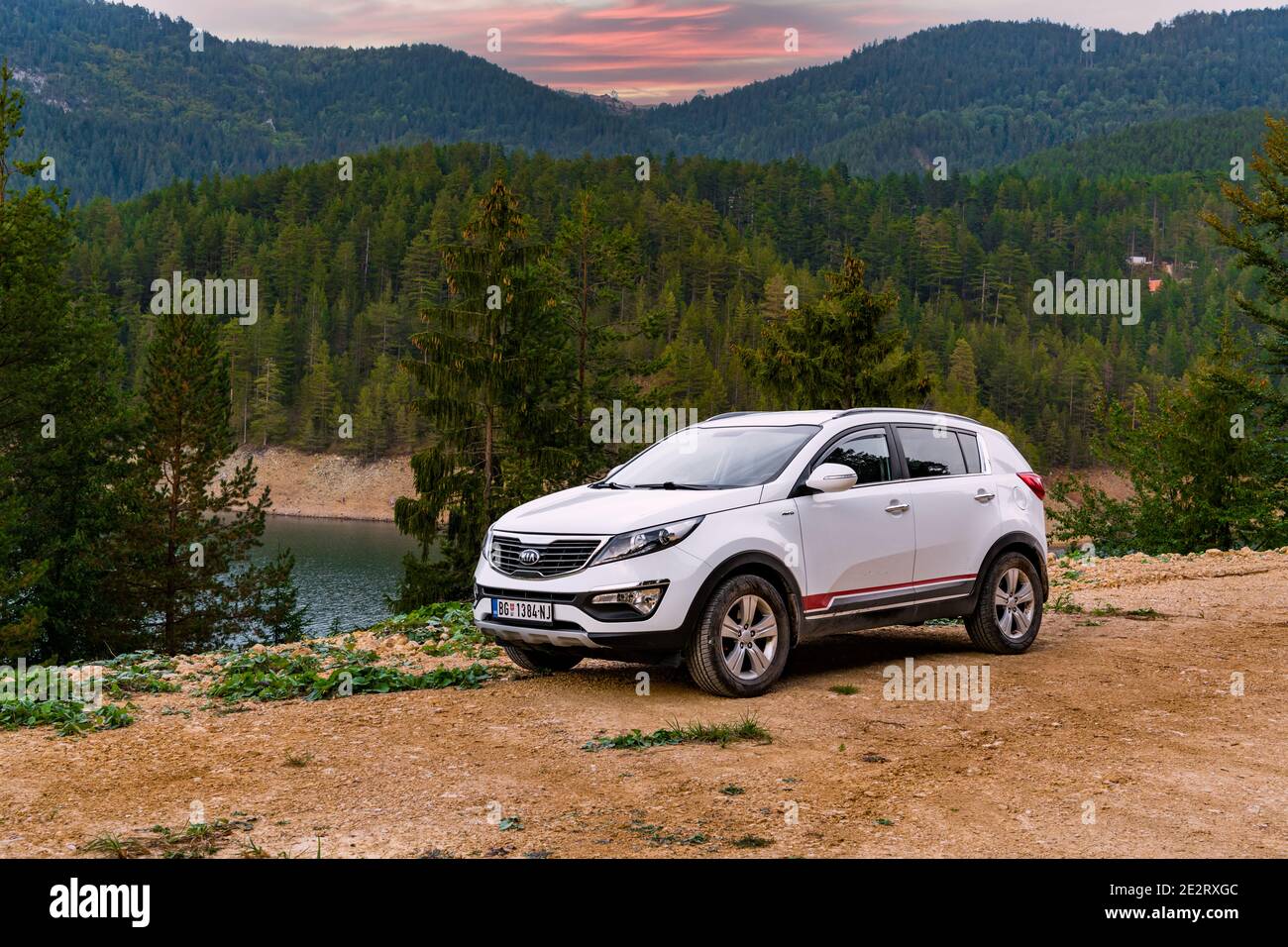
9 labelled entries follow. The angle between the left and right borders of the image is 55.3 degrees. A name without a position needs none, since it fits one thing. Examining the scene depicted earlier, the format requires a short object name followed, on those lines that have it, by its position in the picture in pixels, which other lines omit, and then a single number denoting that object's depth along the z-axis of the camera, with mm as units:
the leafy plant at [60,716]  8703
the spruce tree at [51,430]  28672
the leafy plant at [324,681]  9852
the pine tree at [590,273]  43062
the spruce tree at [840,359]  36906
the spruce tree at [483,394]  37219
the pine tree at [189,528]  35188
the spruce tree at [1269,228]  21062
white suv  8805
